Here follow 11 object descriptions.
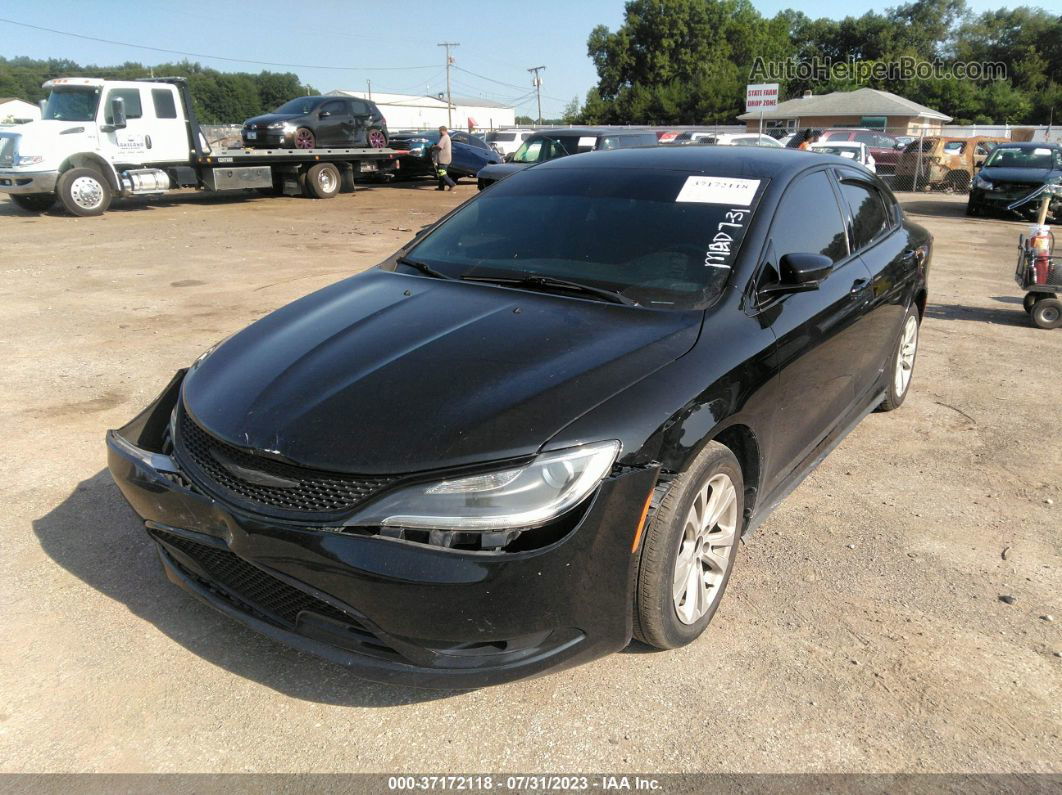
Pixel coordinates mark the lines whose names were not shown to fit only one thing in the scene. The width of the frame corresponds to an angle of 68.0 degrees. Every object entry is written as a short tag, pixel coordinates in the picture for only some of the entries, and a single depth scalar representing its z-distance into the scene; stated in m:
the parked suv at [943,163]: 24.33
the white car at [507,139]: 34.69
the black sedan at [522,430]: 2.17
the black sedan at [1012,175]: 17.44
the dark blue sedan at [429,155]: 22.56
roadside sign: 23.78
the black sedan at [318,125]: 19.06
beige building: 44.41
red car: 25.03
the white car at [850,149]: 19.41
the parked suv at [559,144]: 15.10
